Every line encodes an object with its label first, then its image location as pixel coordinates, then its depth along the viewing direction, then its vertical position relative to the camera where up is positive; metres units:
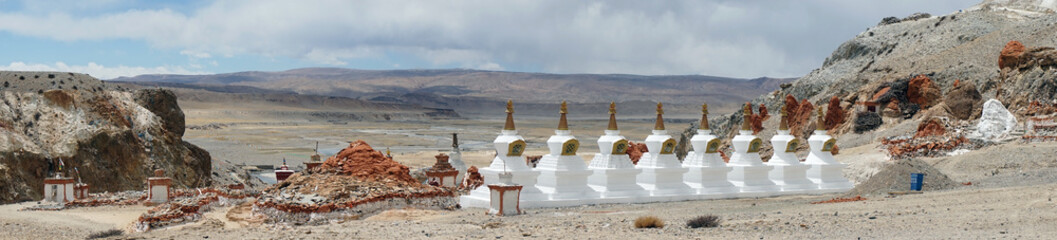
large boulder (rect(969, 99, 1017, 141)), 37.97 -0.11
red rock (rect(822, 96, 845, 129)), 51.06 +0.11
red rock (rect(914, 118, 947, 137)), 40.50 -0.41
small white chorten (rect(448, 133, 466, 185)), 31.33 -1.51
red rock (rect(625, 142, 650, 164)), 36.02 -1.31
